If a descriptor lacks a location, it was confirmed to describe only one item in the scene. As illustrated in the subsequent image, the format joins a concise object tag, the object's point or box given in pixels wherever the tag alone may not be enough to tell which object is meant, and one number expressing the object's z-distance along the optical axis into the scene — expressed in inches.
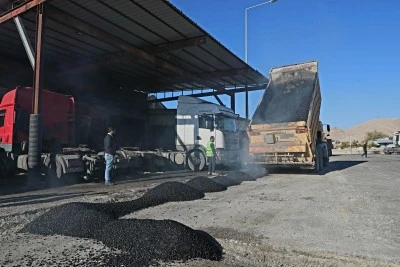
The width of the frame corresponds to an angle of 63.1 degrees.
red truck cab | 425.4
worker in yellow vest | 497.0
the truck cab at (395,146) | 1492.6
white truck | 580.3
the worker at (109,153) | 379.9
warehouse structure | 456.8
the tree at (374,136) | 2561.5
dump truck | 453.7
